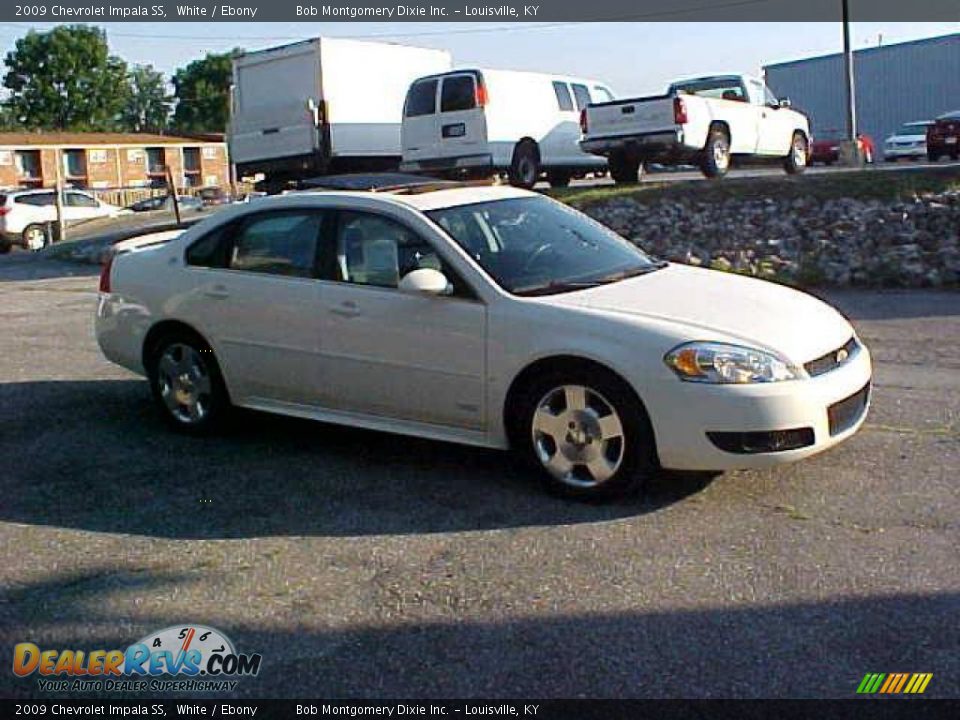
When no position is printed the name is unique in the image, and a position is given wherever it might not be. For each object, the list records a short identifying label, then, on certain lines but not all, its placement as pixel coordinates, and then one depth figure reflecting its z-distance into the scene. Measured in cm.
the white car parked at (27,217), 2541
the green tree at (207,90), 9869
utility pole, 2248
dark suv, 2891
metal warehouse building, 4753
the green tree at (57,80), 9062
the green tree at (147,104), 10825
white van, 1725
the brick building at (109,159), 5594
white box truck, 1847
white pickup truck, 1642
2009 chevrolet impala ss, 494
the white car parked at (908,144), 3453
